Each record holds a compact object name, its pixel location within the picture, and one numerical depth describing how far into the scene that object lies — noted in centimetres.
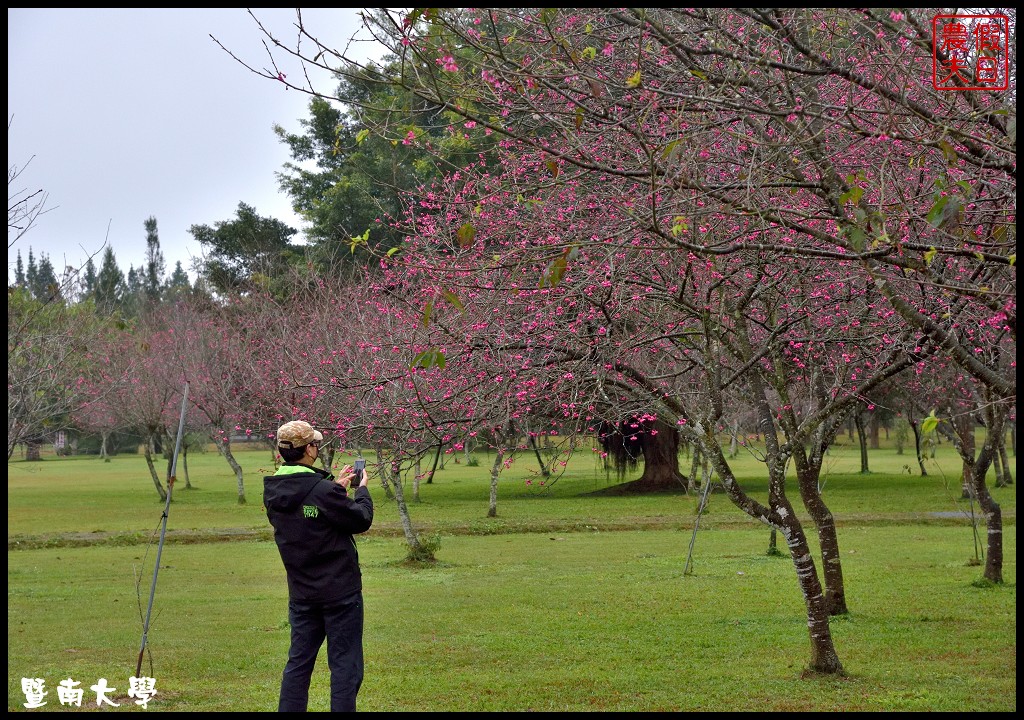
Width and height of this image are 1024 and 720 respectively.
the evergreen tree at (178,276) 10135
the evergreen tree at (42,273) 9285
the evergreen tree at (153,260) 8825
